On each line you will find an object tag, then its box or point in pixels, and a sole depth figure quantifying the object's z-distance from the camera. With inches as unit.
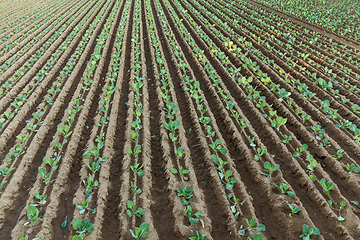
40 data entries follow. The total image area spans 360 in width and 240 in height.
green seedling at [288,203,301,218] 103.7
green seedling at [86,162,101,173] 128.1
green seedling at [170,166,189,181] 126.3
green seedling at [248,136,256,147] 146.6
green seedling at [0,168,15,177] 126.0
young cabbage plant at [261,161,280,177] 123.0
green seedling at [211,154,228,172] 130.0
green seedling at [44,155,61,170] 129.5
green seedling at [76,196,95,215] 105.8
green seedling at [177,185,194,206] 109.9
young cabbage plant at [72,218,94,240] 93.9
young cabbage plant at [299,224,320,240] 92.8
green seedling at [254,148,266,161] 136.4
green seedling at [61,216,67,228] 102.3
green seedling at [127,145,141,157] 136.4
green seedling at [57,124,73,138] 152.8
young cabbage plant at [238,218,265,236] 96.2
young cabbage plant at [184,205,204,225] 99.0
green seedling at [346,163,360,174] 122.9
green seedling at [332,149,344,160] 135.5
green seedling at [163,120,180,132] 158.7
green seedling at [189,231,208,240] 90.4
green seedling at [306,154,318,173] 127.4
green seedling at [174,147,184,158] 137.0
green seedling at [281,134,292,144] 150.5
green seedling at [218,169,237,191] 119.0
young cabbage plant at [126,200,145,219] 103.4
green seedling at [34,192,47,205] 111.2
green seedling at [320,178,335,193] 113.7
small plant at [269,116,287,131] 159.4
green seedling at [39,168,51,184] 120.5
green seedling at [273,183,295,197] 112.3
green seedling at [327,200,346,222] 102.4
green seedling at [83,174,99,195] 116.7
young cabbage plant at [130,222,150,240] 92.0
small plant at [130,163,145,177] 124.2
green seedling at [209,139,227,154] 139.4
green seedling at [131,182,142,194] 116.5
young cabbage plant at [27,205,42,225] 99.8
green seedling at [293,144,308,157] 135.8
